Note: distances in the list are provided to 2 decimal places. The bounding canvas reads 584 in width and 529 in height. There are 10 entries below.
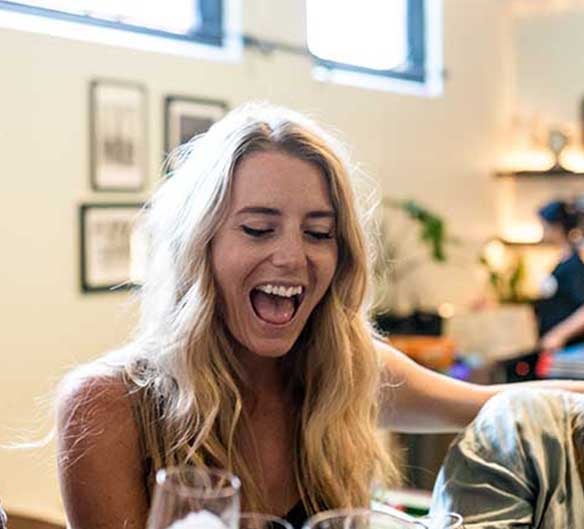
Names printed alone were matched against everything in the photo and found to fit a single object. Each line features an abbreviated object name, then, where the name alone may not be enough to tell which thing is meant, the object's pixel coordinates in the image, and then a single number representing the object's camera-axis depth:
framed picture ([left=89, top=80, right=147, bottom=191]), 3.75
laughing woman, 1.44
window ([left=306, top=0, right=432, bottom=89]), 5.16
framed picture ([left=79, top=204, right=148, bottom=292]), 3.71
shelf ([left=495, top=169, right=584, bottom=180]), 6.44
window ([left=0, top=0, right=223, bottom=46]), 3.70
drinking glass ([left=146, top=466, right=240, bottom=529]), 0.76
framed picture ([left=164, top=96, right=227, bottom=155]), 4.07
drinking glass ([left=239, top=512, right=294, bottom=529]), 0.83
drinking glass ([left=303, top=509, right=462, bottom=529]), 0.83
